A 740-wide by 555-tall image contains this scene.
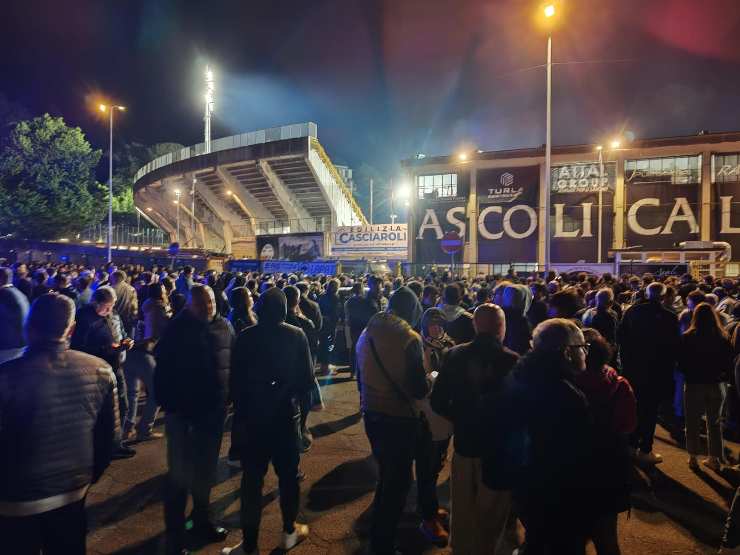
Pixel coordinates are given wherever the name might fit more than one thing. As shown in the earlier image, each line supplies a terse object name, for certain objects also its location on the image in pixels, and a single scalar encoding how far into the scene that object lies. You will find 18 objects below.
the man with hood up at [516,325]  5.28
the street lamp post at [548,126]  17.08
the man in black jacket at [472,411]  2.97
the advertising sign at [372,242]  30.16
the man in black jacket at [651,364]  5.25
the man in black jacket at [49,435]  2.24
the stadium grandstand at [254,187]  36.19
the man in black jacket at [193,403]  3.45
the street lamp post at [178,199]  46.14
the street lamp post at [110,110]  25.59
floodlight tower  52.73
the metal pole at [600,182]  29.11
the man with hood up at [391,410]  3.31
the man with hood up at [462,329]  4.07
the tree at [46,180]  36.53
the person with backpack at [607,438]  2.42
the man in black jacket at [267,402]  3.43
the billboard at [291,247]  30.86
